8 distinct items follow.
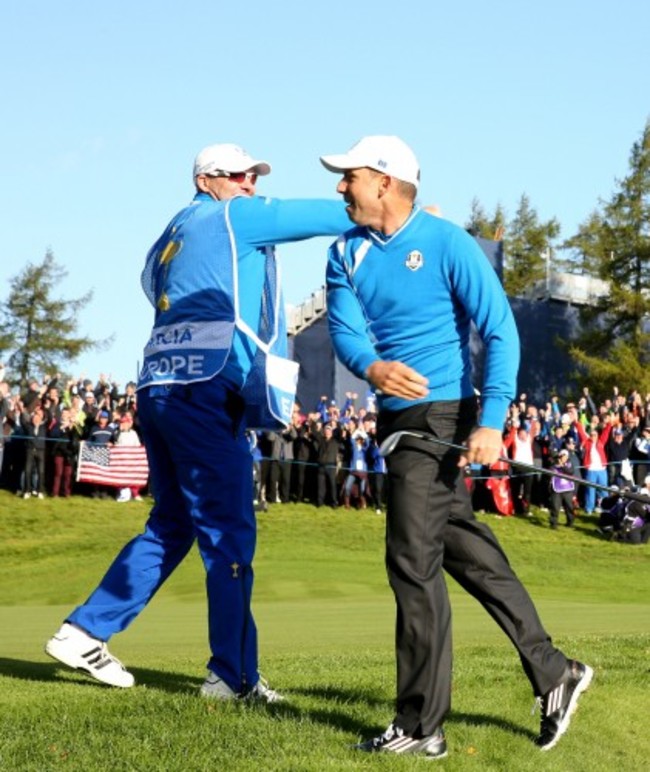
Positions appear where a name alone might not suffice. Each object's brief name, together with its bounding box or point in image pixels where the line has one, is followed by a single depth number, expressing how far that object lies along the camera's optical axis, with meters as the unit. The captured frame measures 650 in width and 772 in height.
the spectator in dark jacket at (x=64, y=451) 29.00
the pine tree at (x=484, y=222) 73.78
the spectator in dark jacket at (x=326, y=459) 30.86
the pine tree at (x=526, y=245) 71.25
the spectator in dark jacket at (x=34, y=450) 28.64
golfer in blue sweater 5.69
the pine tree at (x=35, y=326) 52.25
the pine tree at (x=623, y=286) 57.69
